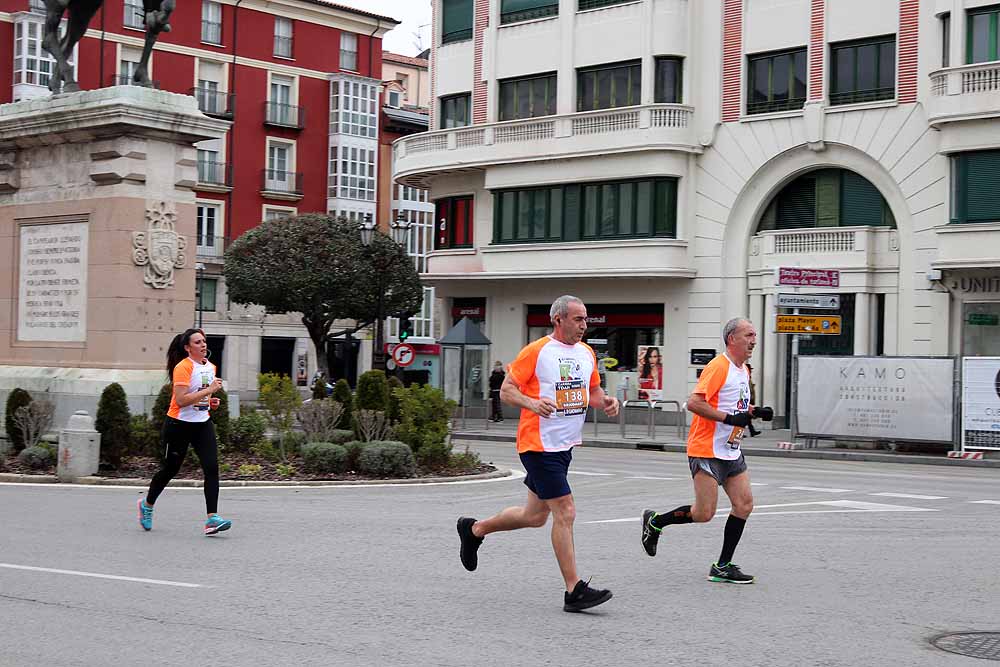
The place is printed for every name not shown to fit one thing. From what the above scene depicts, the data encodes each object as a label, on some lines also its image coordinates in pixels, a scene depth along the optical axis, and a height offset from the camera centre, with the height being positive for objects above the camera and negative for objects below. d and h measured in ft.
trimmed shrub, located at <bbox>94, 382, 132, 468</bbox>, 55.77 -3.07
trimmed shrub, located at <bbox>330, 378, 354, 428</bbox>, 69.72 -2.45
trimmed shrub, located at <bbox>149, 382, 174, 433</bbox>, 55.42 -2.46
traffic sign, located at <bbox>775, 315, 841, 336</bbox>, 97.86 +2.41
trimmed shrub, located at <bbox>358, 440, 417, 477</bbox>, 58.70 -4.45
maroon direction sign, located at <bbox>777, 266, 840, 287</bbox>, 97.04 +5.57
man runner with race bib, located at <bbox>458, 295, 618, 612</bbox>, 27.86 -1.19
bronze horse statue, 63.05 +13.80
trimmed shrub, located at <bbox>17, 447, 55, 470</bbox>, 56.80 -4.58
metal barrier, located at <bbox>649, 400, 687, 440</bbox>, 105.50 -4.96
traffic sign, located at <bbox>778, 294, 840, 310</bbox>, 95.91 +3.90
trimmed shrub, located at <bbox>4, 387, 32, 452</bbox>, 58.85 -2.75
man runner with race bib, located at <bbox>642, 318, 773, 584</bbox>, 31.89 -1.94
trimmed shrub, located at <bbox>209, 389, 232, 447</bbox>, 58.75 -3.04
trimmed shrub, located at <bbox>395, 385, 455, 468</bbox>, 62.03 -3.24
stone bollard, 54.70 -4.08
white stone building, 111.45 +16.37
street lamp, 126.52 +5.87
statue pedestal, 60.49 +4.46
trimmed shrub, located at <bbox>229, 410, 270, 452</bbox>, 60.49 -3.61
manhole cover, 24.36 -4.85
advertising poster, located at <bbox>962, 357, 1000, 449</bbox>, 85.56 -2.29
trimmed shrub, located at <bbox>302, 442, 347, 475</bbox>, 58.39 -4.40
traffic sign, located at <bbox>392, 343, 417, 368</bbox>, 128.67 -0.52
